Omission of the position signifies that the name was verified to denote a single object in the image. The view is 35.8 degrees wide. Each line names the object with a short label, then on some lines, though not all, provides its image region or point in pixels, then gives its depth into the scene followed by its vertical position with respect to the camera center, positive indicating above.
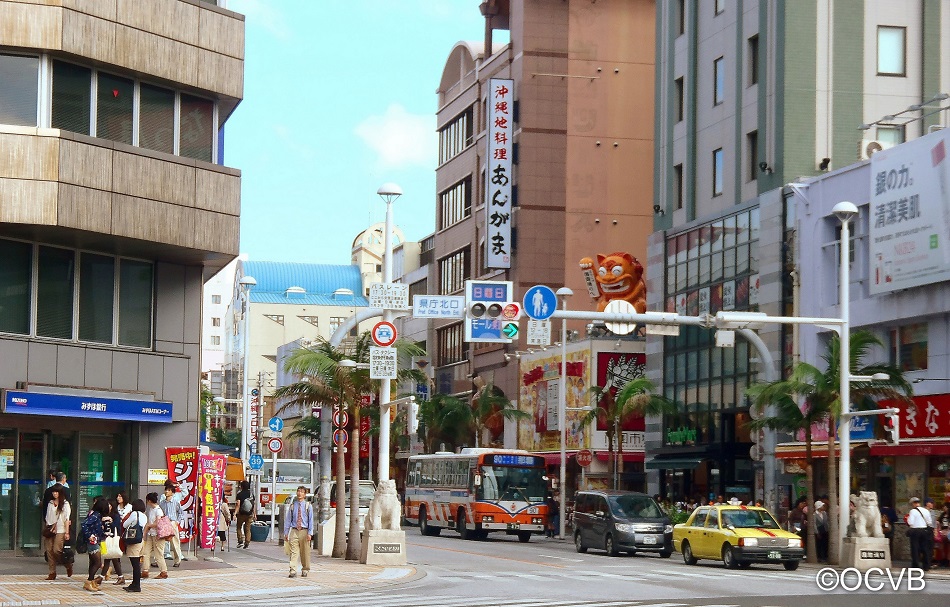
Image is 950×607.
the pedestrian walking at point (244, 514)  42.94 -3.37
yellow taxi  34.06 -3.17
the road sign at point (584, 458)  58.72 -2.18
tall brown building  77.12 +13.79
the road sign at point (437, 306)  32.94 +2.14
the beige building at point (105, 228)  29.39 +3.46
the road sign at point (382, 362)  32.88 +0.87
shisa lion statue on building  65.50 +5.51
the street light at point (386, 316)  33.31 +1.98
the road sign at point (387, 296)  32.97 +2.34
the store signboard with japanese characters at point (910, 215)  39.97 +5.39
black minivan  41.22 -3.43
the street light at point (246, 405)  61.80 -0.28
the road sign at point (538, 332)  44.66 +2.21
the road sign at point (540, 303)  33.41 +2.26
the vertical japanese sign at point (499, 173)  75.19 +11.69
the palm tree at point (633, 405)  56.22 -0.04
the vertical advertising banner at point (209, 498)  35.03 -2.37
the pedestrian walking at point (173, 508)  28.87 -2.22
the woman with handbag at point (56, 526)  26.59 -2.33
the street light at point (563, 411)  54.25 -0.31
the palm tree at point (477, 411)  73.94 -0.48
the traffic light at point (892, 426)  32.69 -0.42
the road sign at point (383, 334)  33.12 +1.51
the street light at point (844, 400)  34.56 +0.15
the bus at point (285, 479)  63.65 -3.53
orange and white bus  50.53 -3.14
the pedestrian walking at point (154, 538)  26.44 -2.59
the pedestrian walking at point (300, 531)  28.14 -2.54
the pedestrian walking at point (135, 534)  24.83 -2.34
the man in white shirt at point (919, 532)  33.31 -2.84
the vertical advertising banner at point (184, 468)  31.16 -1.47
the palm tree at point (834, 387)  37.25 +0.50
